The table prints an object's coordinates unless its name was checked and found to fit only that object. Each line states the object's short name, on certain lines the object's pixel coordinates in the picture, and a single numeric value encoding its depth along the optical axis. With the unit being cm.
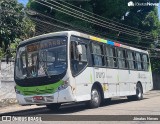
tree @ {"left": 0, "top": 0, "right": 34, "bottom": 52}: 2047
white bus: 1218
